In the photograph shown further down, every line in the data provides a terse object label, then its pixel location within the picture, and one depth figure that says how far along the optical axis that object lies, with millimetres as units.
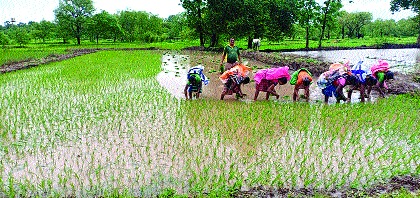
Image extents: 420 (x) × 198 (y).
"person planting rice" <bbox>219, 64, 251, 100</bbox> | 8812
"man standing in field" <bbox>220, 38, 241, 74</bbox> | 11523
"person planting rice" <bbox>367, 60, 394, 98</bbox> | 9000
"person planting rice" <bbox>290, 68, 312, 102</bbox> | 8375
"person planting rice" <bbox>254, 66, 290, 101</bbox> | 8633
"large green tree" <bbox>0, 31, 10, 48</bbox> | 40375
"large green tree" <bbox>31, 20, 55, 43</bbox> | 50812
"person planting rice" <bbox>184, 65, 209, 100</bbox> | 8719
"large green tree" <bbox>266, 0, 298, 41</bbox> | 28281
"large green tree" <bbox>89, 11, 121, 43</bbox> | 45375
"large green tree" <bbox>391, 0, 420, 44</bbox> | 36125
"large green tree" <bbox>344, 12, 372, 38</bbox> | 57734
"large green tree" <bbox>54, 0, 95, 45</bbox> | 46469
